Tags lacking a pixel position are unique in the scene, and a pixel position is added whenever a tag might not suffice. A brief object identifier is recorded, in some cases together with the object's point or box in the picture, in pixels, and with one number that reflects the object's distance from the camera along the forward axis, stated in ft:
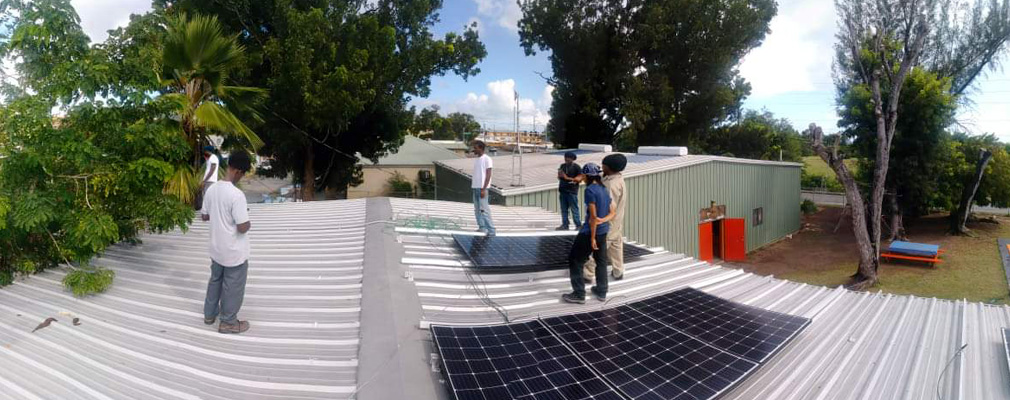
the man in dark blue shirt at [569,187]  26.48
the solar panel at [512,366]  9.36
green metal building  44.86
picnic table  60.23
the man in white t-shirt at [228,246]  12.39
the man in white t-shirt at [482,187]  23.49
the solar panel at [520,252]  18.72
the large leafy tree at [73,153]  15.15
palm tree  25.67
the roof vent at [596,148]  68.56
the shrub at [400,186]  96.89
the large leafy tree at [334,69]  54.70
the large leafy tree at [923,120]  72.38
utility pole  39.88
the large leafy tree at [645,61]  92.84
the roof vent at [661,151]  60.75
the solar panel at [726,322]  12.57
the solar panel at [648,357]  10.00
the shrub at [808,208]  104.86
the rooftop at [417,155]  103.66
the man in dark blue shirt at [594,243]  15.64
